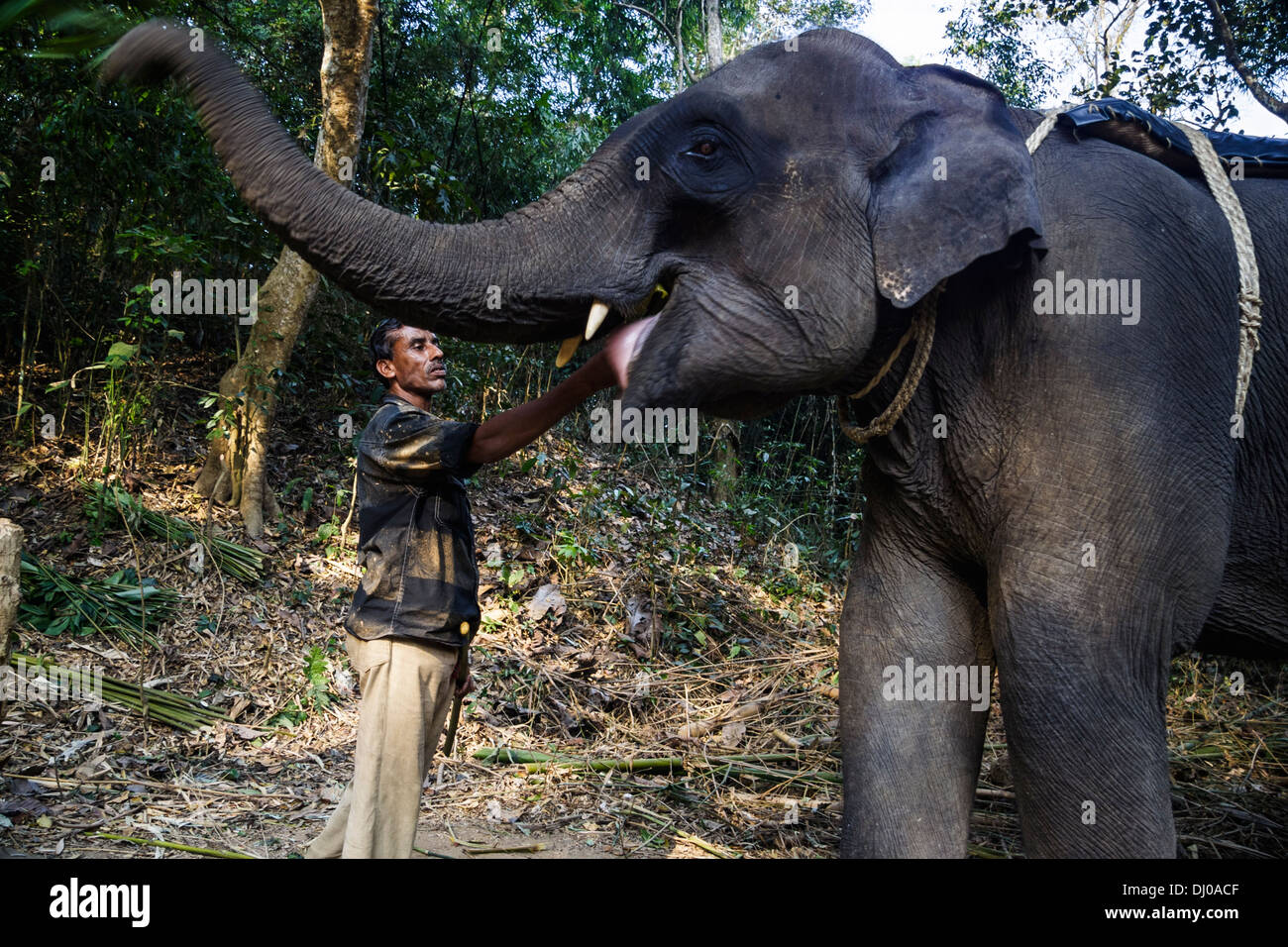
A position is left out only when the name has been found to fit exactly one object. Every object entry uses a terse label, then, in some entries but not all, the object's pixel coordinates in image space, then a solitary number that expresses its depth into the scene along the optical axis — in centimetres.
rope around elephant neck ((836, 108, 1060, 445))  272
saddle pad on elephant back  281
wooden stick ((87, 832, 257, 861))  389
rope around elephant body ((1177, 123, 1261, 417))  267
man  342
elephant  246
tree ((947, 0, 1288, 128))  856
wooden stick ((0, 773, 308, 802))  456
